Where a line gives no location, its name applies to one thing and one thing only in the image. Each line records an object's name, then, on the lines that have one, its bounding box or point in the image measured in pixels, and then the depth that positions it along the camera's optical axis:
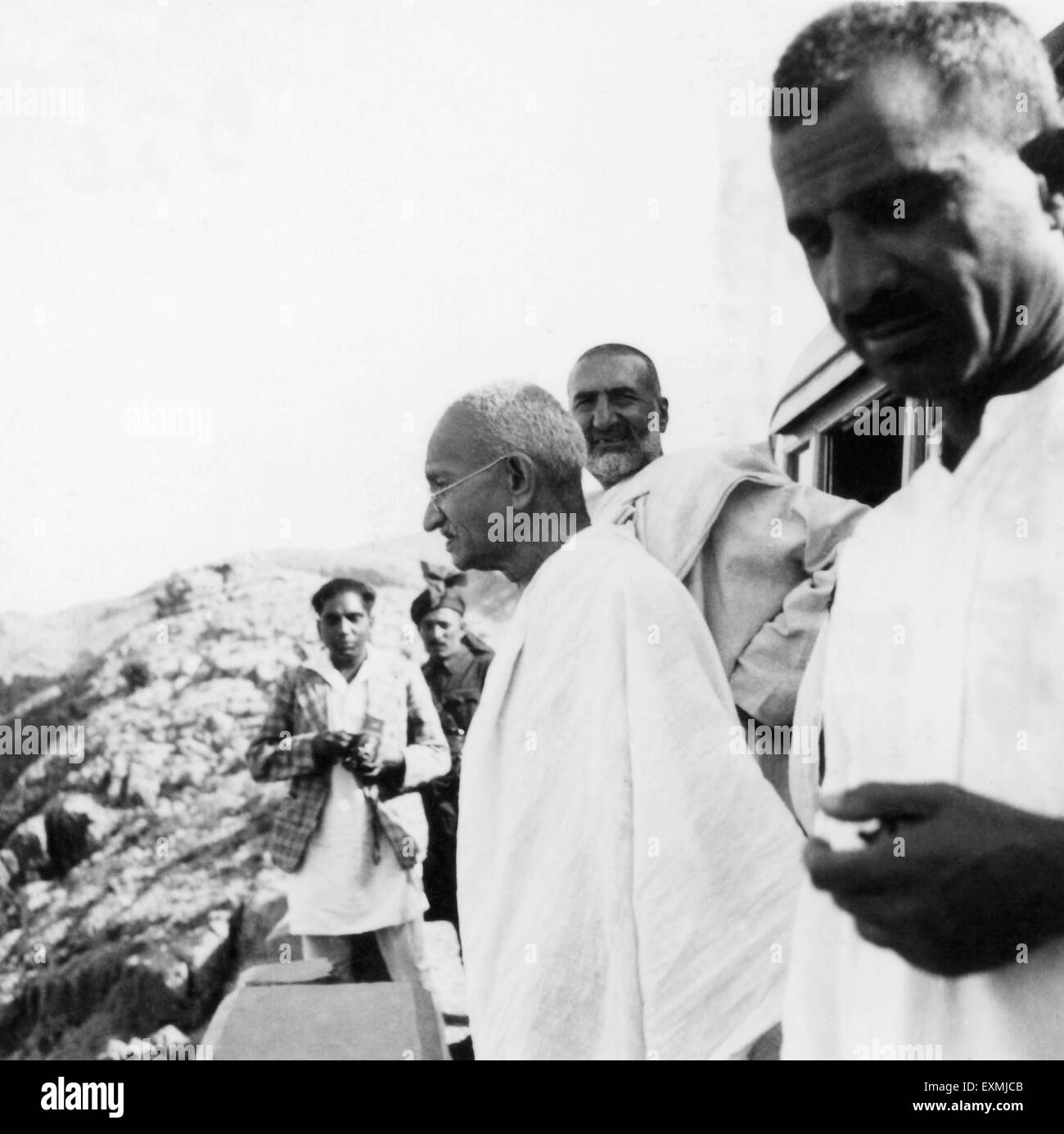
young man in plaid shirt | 3.65
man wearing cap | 3.79
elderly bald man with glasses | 1.65
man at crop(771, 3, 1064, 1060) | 1.00
